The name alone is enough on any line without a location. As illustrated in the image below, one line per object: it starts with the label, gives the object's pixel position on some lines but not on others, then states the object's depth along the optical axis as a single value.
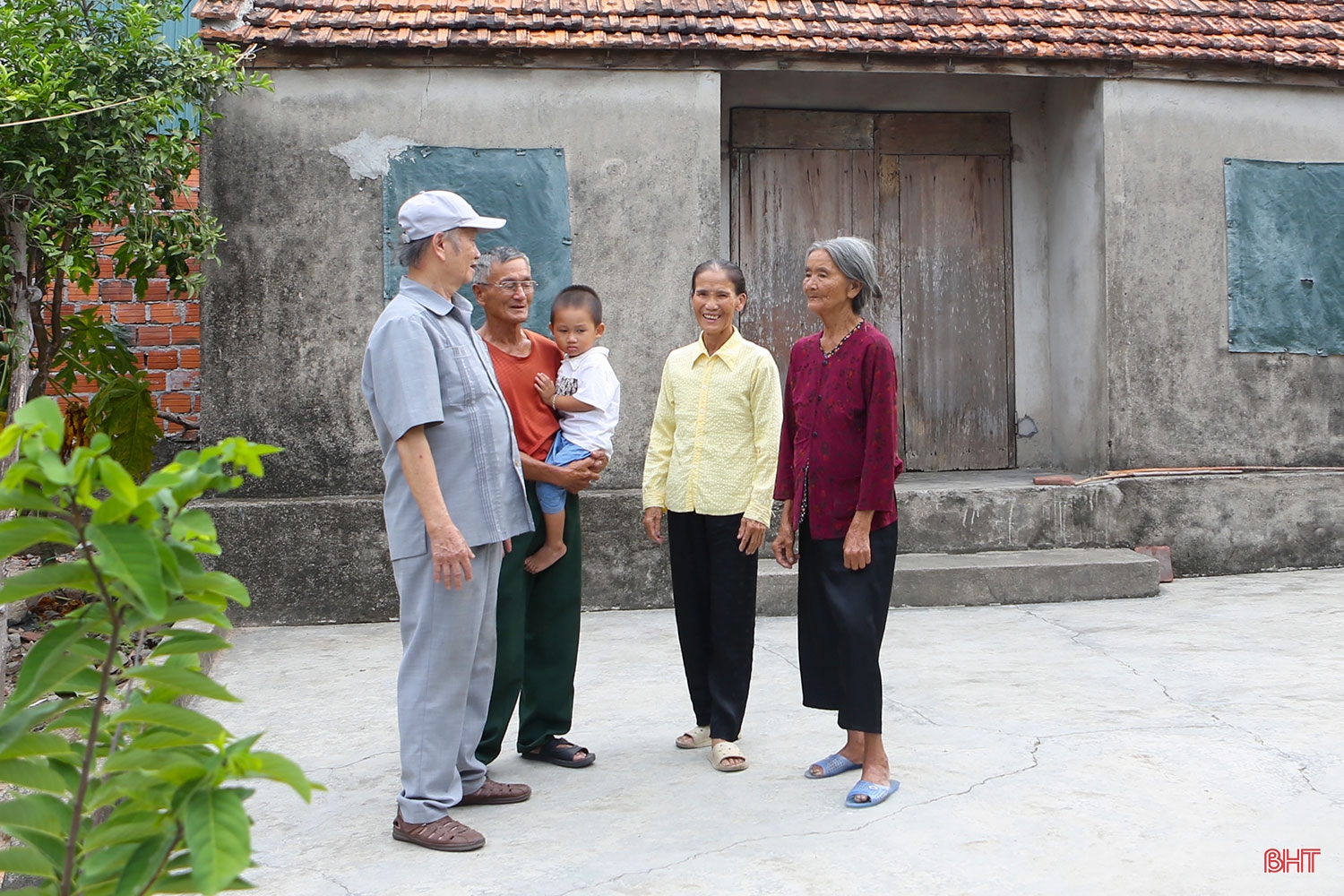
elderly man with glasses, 4.12
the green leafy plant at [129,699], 1.42
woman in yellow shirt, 4.20
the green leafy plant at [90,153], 5.77
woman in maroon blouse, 3.78
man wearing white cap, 3.40
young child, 4.26
